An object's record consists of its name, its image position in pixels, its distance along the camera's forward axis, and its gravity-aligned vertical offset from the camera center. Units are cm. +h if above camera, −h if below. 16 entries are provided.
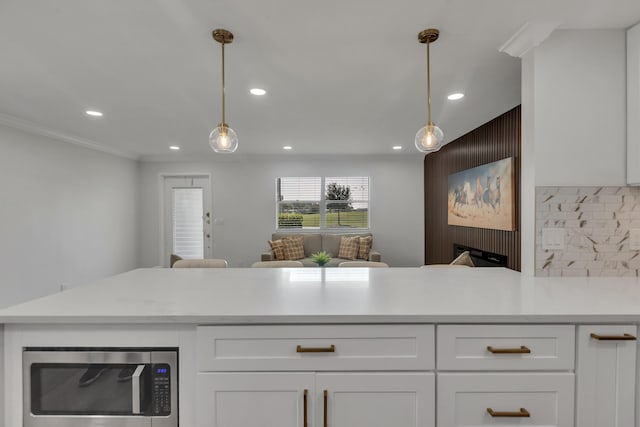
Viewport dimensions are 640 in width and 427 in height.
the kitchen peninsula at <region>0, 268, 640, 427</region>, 107 -53
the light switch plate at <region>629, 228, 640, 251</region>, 162 -14
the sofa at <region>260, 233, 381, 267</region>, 554 -55
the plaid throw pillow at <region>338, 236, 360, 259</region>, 529 -63
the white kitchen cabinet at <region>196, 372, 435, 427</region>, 108 -68
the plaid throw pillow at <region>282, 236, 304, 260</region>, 524 -63
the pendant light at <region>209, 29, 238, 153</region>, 187 +46
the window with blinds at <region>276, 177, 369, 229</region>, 581 +20
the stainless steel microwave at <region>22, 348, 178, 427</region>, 110 -66
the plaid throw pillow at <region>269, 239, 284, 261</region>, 514 -64
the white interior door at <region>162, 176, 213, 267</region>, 581 -9
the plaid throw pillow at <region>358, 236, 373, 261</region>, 527 -61
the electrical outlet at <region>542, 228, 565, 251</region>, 166 -14
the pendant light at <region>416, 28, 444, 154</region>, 188 +47
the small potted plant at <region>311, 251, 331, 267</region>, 397 -62
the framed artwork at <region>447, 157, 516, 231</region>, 316 +20
